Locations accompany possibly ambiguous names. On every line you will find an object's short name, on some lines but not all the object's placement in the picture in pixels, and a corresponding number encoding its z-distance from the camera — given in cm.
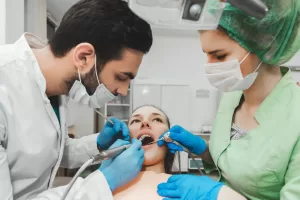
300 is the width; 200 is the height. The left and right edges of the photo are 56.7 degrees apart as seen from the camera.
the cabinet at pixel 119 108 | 440
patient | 132
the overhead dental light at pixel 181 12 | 88
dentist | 107
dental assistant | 102
